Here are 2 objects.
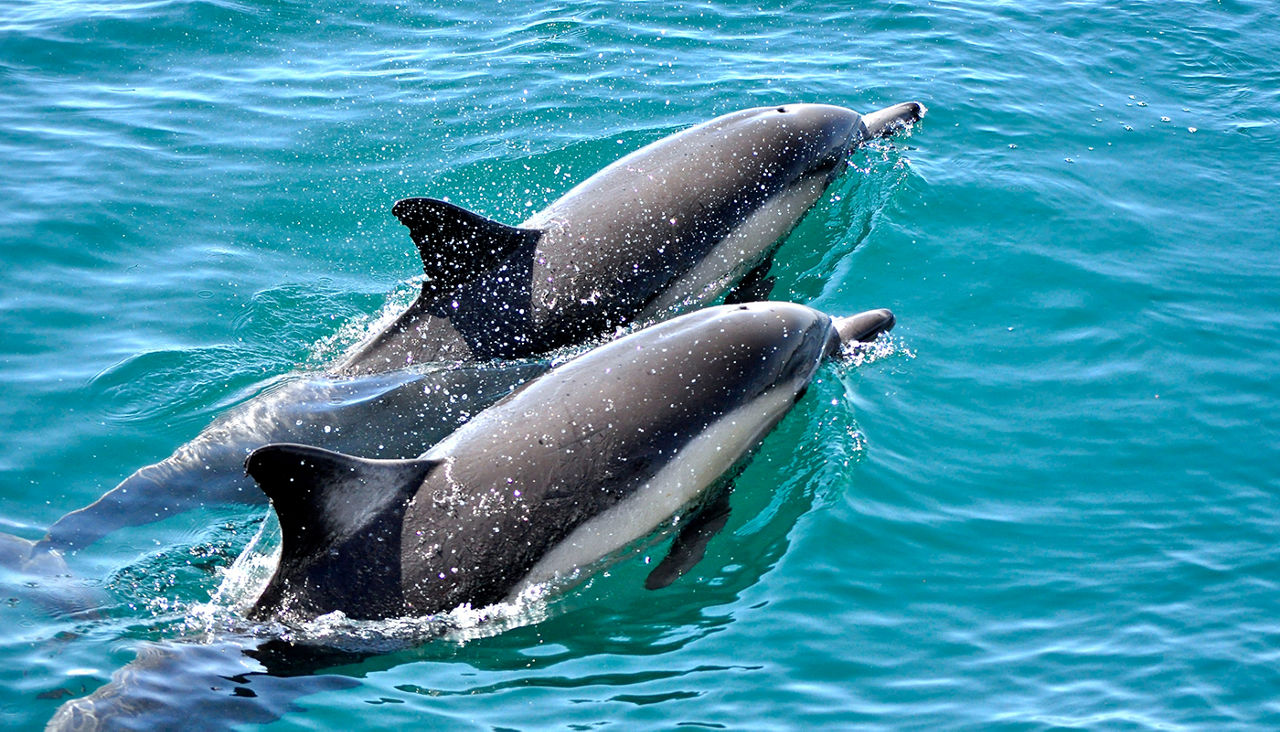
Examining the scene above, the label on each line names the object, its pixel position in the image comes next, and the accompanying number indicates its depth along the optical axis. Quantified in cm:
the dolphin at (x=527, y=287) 1512
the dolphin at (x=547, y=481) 1195
